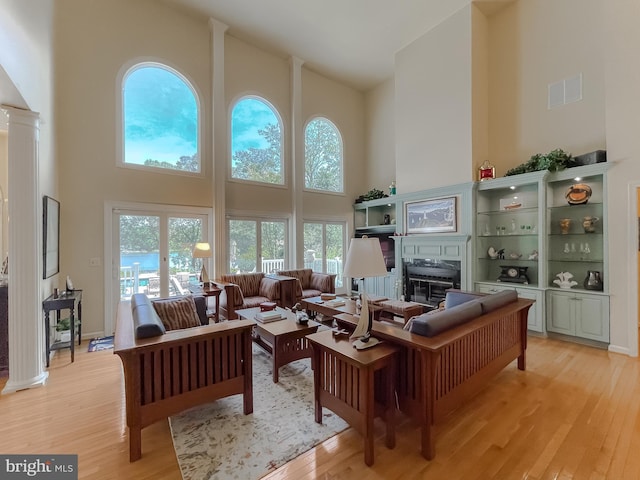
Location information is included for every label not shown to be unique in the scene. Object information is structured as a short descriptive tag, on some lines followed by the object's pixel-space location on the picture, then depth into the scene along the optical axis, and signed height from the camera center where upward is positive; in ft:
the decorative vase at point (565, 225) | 13.93 +0.60
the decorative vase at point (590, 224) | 13.14 +0.61
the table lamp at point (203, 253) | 15.38 -0.70
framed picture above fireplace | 17.30 +1.46
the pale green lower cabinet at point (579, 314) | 12.12 -3.47
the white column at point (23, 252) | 8.82 -0.32
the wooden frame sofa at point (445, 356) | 6.18 -3.02
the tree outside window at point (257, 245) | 19.80 -0.41
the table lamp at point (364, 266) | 6.91 -0.67
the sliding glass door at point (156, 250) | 15.47 -0.57
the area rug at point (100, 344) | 12.73 -4.82
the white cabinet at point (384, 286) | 20.85 -3.66
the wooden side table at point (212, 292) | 14.64 -2.72
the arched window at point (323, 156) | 23.50 +7.10
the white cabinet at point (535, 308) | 13.71 -3.46
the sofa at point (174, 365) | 6.24 -3.10
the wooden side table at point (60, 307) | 10.53 -2.50
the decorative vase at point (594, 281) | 12.87 -2.01
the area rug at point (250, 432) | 5.94 -4.73
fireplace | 17.43 -2.65
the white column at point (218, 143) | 18.10 +6.21
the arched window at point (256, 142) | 19.83 +7.09
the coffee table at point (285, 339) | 9.64 -3.54
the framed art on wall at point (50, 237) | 10.41 +0.18
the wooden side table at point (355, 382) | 5.96 -3.35
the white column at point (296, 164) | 21.84 +5.87
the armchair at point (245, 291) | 15.08 -3.01
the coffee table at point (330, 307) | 12.19 -3.08
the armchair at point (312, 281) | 19.06 -2.85
